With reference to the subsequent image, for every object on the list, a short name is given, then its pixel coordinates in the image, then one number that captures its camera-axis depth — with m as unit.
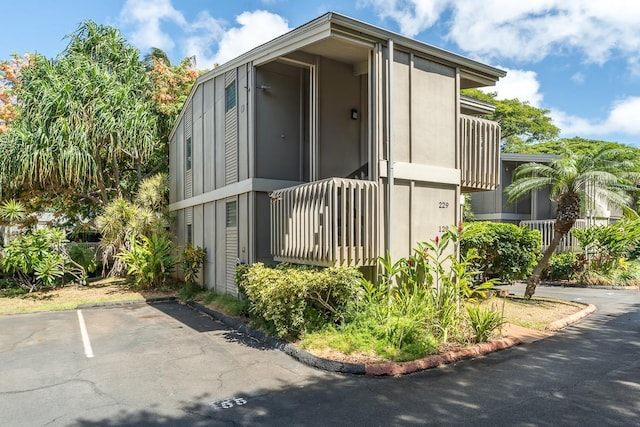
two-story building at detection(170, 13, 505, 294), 7.44
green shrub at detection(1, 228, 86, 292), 12.12
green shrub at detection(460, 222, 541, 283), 10.45
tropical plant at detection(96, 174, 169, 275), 13.94
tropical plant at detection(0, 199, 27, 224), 12.73
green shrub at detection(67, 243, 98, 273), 15.04
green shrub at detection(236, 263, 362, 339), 6.75
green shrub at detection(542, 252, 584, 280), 15.33
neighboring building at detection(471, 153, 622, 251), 17.58
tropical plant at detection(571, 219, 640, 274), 14.42
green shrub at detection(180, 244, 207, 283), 12.16
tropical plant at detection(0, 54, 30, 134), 20.62
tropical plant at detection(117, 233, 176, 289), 13.03
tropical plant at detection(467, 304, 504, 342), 6.84
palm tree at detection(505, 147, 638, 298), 10.41
